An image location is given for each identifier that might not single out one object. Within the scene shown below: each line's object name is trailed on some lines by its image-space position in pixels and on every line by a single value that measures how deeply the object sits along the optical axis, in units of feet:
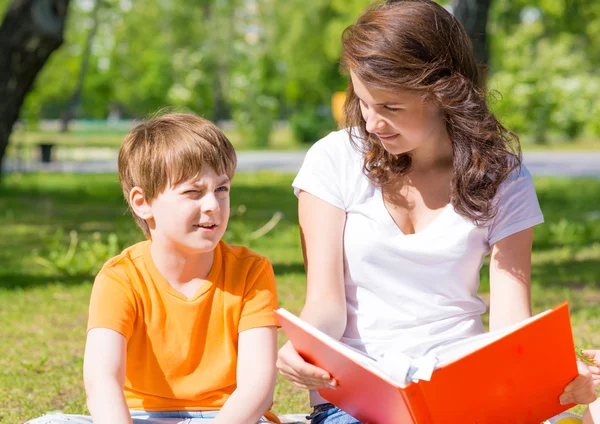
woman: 8.23
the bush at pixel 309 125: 101.19
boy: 8.23
